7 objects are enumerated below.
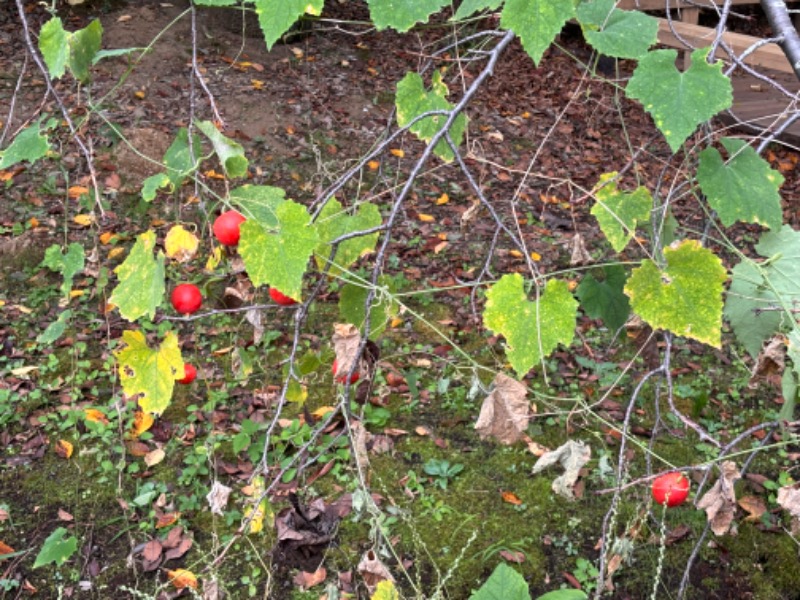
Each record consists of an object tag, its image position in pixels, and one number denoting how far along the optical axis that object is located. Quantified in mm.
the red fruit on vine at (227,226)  1245
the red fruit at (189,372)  1665
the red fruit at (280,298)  1292
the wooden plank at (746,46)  4883
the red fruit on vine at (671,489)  1703
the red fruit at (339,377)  1235
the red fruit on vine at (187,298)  1439
